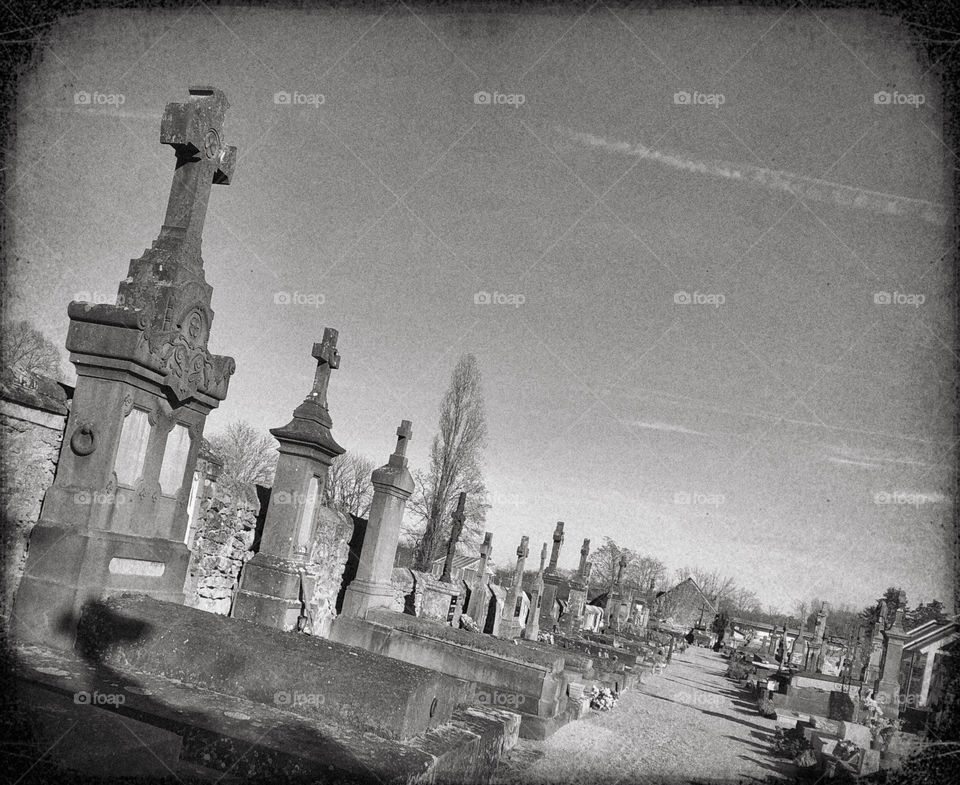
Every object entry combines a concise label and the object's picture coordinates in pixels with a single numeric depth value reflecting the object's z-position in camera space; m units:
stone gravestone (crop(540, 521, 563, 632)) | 23.34
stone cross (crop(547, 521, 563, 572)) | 24.17
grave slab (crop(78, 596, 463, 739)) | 3.80
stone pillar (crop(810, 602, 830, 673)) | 31.92
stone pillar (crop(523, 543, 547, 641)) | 17.39
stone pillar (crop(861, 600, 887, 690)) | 20.36
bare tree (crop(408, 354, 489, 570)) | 25.23
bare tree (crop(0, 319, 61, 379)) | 20.00
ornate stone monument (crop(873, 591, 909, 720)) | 18.00
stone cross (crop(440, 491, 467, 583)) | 13.03
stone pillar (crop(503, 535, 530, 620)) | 17.02
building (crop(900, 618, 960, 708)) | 22.09
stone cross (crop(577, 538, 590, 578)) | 28.13
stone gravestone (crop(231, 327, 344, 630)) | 7.42
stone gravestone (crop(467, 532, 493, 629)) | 14.67
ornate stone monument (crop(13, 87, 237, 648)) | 4.10
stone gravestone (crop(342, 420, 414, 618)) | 9.54
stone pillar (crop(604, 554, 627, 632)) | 35.79
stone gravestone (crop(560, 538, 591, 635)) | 23.48
